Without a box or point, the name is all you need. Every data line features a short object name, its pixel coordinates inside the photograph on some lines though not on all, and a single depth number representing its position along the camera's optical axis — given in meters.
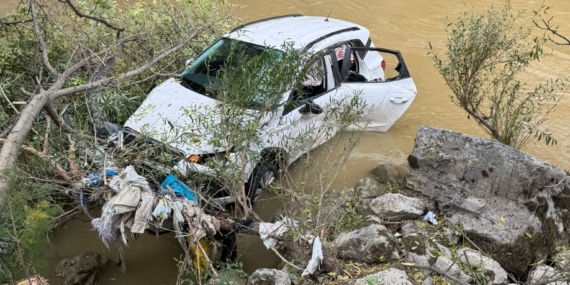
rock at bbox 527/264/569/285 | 3.99
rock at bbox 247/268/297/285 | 3.79
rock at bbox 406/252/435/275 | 3.96
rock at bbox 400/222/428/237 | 4.33
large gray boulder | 4.43
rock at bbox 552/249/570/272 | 4.16
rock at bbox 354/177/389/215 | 5.29
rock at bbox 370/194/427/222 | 4.62
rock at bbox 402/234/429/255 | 4.06
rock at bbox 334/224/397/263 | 3.96
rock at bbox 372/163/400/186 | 5.86
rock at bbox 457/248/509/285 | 3.92
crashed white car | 4.87
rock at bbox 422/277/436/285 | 3.74
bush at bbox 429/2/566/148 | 5.63
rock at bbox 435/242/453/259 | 4.17
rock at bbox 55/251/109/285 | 4.38
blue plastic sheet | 4.28
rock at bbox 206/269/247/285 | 3.71
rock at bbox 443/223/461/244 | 4.46
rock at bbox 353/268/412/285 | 3.55
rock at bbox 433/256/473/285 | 3.84
